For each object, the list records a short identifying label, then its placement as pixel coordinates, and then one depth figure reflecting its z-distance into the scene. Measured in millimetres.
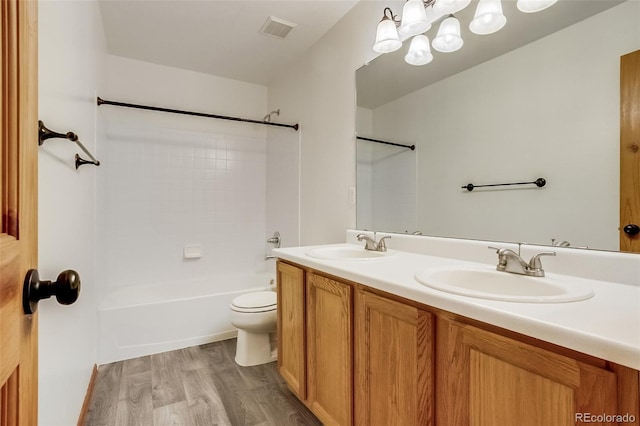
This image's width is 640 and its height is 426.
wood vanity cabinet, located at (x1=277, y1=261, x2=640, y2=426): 606
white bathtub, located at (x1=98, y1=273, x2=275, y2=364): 2174
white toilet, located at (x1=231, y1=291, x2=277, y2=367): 2045
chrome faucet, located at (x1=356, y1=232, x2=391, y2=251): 1670
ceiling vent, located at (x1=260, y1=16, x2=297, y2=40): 2160
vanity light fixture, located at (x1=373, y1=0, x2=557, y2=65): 1291
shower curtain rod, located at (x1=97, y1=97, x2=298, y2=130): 2145
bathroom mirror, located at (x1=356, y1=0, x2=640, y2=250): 1013
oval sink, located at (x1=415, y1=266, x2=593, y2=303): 772
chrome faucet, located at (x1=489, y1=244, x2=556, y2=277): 1018
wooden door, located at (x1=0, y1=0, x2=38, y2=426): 386
